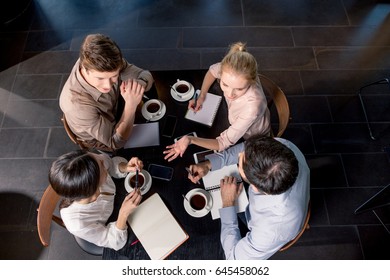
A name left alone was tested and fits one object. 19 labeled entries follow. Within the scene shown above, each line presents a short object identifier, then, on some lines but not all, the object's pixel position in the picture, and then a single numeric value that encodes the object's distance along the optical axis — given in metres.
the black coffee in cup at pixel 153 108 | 1.77
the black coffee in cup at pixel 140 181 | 1.55
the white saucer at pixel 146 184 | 1.54
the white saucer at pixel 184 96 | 1.80
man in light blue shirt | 1.27
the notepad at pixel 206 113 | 1.75
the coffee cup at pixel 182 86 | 1.82
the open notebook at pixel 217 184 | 1.50
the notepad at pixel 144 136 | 1.68
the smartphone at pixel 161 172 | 1.57
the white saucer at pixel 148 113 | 1.75
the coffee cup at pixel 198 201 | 1.50
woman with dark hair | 1.29
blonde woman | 1.57
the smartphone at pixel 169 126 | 1.71
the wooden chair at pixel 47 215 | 1.50
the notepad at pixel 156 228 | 1.42
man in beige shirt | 1.50
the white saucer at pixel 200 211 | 1.48
